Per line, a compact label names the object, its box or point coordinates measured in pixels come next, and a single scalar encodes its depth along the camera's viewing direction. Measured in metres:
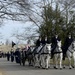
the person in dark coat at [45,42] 27.94
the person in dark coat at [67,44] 27.21
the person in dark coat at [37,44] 30.87
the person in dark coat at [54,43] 27.38
